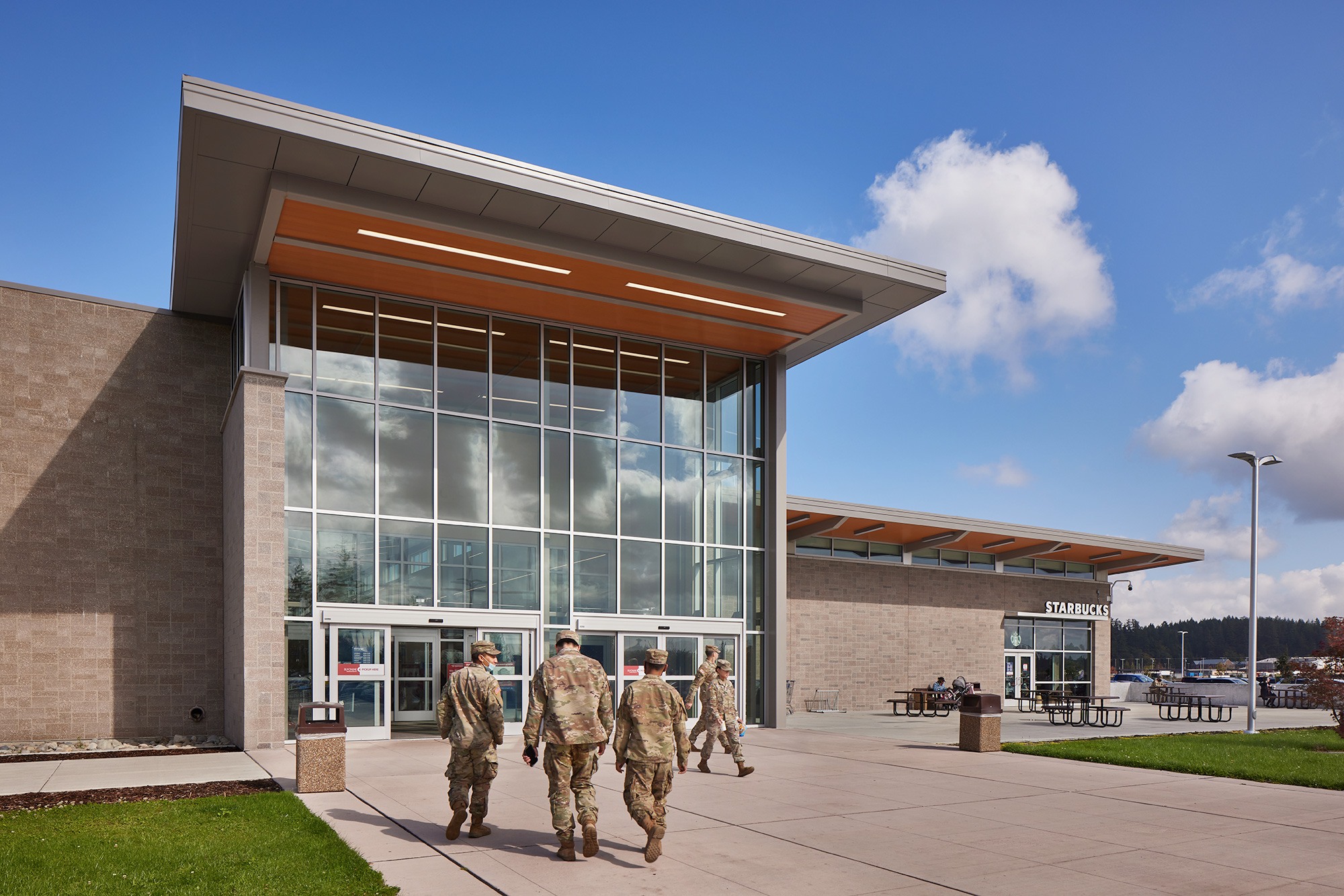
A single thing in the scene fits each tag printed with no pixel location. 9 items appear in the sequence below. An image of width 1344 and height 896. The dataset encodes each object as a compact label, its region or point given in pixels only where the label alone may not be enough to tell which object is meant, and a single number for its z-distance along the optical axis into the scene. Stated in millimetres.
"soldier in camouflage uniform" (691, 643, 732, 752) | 14922
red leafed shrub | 20594
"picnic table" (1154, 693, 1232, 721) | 28953
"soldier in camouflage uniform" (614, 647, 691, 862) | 8883
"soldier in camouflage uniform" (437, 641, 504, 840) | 9484
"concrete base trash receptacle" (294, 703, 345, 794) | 12336
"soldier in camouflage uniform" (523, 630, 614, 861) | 8828
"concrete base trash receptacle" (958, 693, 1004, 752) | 18297
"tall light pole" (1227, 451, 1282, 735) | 26656
